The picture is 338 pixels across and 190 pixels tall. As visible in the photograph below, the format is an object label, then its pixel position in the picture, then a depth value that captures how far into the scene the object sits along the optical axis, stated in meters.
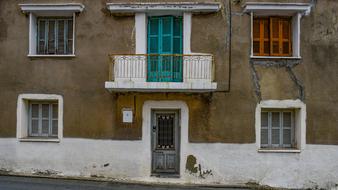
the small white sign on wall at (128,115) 10.57
